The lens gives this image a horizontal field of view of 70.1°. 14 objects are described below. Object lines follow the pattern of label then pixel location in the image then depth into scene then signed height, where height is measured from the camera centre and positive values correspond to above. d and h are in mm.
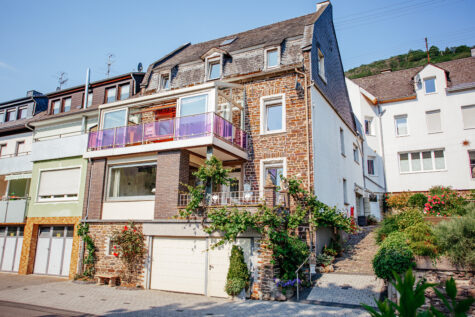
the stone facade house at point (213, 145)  12305 +3388
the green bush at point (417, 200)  18639 +1700
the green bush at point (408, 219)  11264 +411
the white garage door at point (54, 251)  16297 -1237
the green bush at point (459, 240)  8336 -200
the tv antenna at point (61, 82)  28344 +11753
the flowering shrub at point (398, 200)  20562 +1884
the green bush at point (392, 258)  8664 -696
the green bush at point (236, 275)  10320 -1407
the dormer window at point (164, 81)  17909 +7633
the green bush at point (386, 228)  11984 +104
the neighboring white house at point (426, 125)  21547 +7134
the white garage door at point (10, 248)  18438 -1277
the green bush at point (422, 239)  8910 -218
